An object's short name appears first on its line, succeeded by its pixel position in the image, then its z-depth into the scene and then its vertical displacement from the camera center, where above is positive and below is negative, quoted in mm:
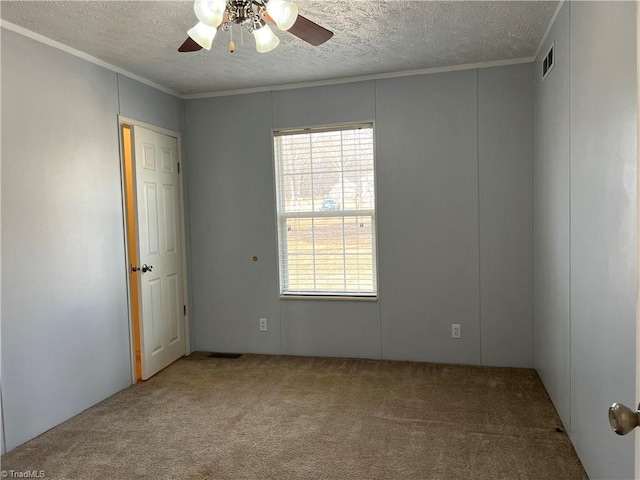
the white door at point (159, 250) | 3826 -245
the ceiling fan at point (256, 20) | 1922 +898
